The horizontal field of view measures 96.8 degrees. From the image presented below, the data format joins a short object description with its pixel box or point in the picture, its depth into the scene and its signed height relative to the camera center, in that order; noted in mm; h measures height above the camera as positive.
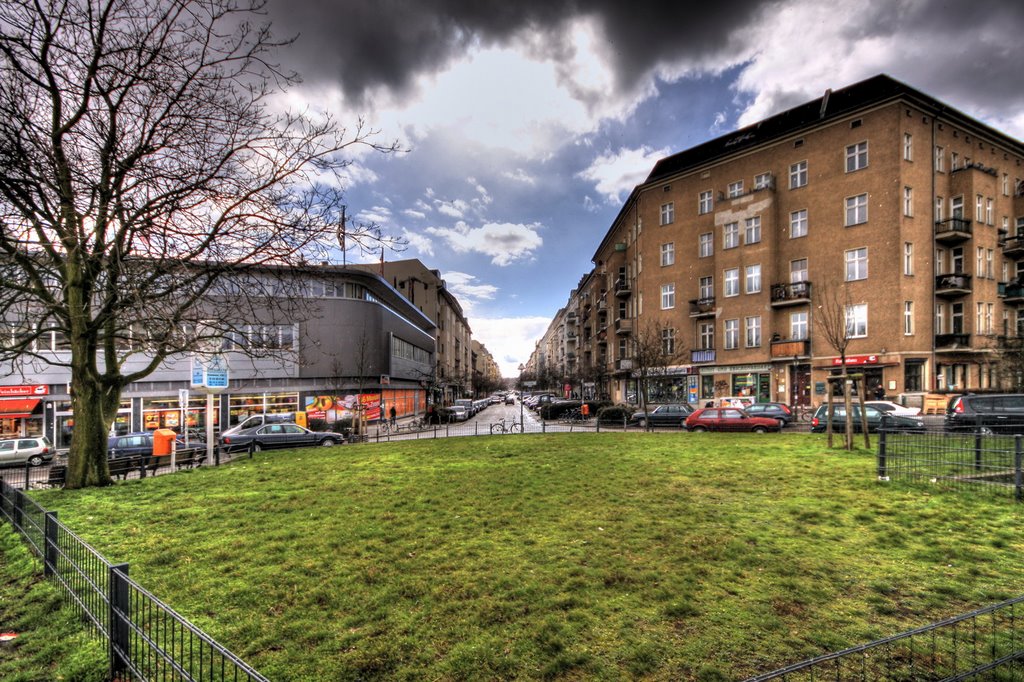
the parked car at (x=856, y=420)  17422 -2718
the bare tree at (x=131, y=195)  7504 +3029
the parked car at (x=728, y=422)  21234 -3161
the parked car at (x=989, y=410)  16641 -2118
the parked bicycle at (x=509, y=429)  27250 -4585
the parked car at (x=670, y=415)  25691 -3358
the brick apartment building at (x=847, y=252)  29609 +7650
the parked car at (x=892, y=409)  20562 -2473
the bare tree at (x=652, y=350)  32219 +505
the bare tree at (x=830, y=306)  28869 +3398
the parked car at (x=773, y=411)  23609 -2891
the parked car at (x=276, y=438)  21906 -3937
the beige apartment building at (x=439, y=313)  71250 +8335
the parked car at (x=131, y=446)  20453 -3989
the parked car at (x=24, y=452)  22453 -4622
